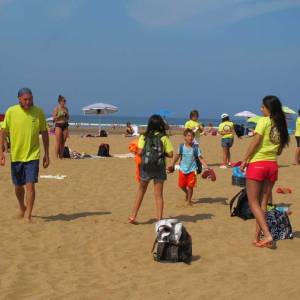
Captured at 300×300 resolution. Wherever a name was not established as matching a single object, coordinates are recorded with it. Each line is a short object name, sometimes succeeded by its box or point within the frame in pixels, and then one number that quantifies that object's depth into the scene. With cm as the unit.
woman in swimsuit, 1486
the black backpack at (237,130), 2101
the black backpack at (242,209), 761
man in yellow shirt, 703
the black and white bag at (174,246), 547
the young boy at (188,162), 867
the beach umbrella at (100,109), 3488
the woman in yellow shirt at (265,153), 585
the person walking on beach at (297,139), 1559
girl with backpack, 698
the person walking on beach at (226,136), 1438
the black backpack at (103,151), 1792
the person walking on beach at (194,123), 1363
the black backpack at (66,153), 1639
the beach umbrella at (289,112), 2492
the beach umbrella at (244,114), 3885
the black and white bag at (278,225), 632
